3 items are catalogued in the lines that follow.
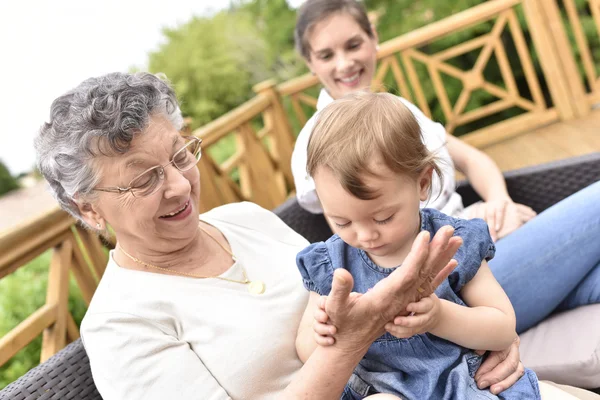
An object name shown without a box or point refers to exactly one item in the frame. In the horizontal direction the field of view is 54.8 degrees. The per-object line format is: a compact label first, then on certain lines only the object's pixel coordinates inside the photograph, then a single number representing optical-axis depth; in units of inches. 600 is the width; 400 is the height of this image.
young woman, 73.0
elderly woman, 55.2
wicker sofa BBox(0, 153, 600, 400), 61.7
